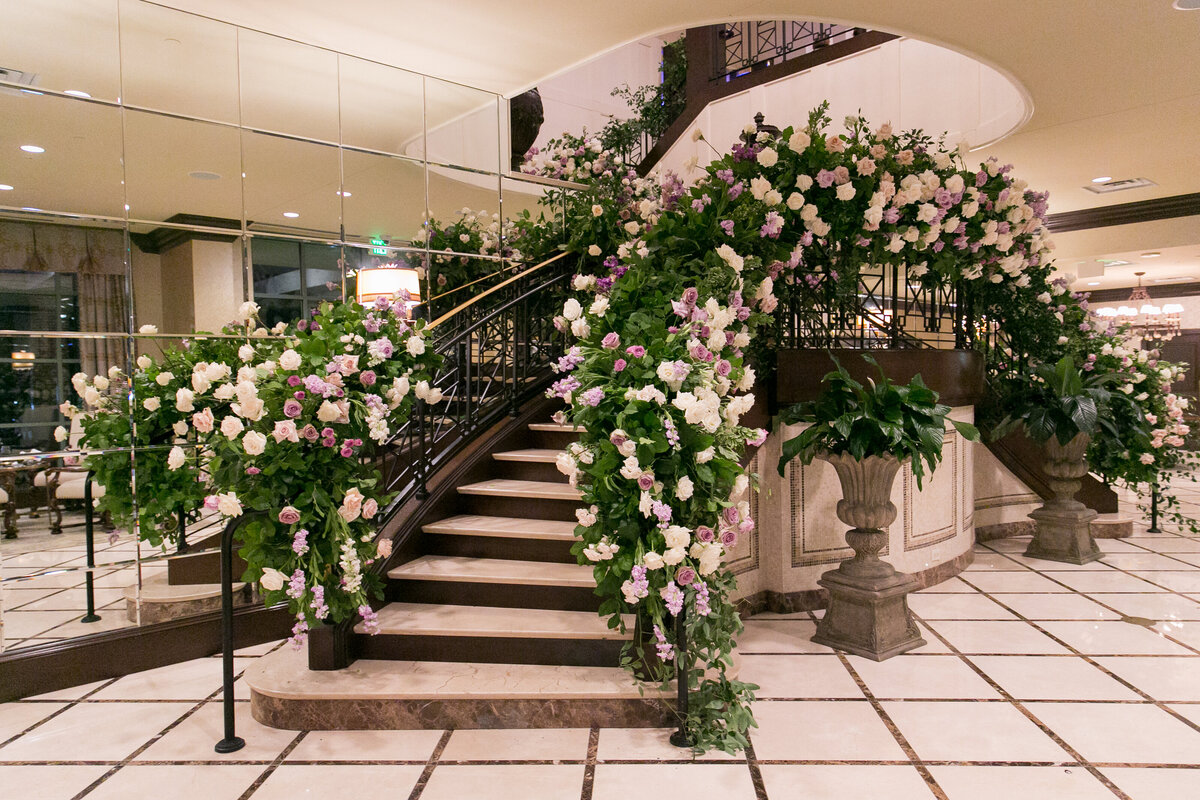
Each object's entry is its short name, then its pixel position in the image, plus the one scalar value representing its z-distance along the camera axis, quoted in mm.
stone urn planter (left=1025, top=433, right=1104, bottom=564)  5531
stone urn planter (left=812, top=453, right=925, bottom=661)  3822
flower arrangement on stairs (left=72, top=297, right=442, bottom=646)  2955
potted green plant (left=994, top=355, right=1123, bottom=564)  5324
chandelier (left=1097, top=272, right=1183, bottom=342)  13711
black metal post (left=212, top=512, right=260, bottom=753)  2924
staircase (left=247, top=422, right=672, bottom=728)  3061
